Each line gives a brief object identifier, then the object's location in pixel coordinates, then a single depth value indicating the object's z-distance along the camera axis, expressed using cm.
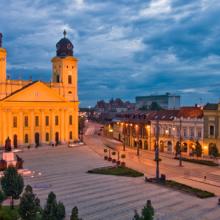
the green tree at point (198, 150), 4227
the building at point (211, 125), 4362
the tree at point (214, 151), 4099
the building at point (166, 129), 4678
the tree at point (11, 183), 1964
